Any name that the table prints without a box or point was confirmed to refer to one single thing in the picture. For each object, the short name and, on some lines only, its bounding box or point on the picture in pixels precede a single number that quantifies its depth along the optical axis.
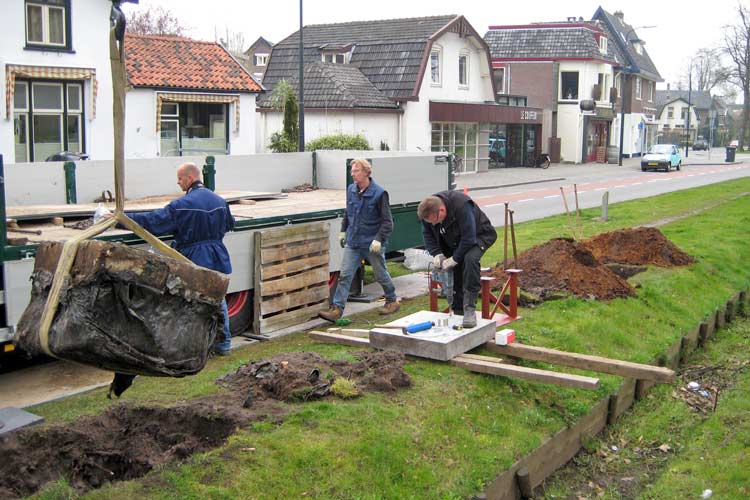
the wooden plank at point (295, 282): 9.52
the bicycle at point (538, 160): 48.97
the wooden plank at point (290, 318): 9.55
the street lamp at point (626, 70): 52.76
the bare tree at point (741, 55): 81.25
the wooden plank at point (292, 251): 9.45
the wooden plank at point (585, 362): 7.55
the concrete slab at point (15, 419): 5.92
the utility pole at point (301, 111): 24.09
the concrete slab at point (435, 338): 8.02
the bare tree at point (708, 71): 84.56
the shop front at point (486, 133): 39.56
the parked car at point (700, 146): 92.56
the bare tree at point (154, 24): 49.72
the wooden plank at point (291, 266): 9.48
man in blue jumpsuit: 7.88
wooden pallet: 9.47
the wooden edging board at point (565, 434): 6.61
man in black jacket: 8.31
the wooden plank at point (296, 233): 9.47
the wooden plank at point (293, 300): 9.54
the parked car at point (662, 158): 47.94
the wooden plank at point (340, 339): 8.57
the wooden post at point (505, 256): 11.52
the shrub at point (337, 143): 30.55
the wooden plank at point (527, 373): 7.40
